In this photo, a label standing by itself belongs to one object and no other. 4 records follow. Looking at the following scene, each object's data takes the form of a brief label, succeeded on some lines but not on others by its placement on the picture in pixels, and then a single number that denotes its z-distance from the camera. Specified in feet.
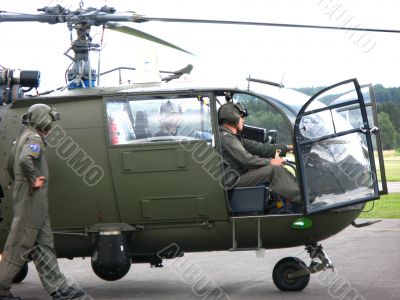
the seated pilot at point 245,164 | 55.70
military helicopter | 54.84
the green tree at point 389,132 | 258.36
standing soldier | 52.33
